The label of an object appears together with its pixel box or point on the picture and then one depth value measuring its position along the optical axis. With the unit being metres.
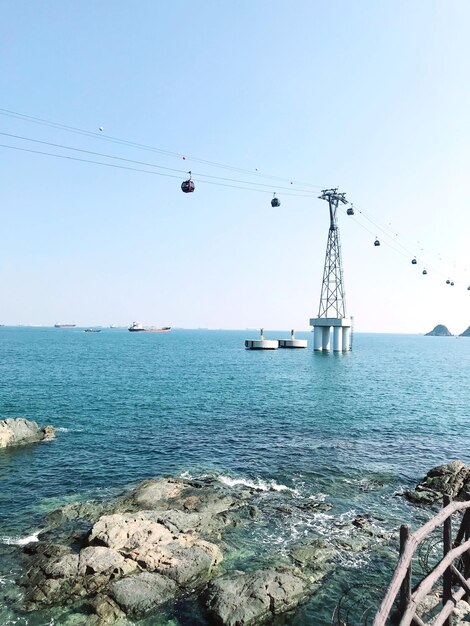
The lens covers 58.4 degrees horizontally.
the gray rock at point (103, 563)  16.71
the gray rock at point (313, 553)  18.16
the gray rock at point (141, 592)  15.01
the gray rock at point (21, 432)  36.25
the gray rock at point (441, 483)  25.66
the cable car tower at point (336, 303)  124.06
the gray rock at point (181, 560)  16.81
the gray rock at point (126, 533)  18.22
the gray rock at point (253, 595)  14.56
